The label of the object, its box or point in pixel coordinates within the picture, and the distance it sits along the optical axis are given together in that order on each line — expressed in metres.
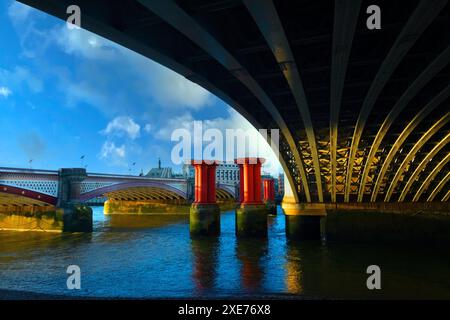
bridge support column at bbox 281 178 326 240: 25.75
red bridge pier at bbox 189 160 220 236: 30.19
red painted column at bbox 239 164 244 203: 32.88
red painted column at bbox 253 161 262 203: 30.57
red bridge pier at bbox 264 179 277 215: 64.81
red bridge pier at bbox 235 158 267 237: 29.23
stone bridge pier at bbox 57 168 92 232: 34.34
